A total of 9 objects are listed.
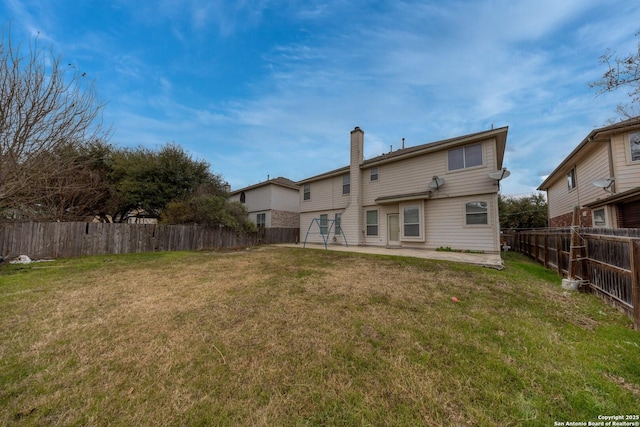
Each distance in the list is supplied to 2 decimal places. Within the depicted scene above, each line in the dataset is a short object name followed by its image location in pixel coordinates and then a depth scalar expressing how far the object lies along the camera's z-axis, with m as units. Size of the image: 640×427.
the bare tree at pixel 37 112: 5.71
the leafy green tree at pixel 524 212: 20.75
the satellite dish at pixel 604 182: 8.04
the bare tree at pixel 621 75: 4.80
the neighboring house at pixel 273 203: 18.55
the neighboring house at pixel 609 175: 7.60
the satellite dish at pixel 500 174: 8.63
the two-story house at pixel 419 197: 9.59
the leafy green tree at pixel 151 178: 12.84
